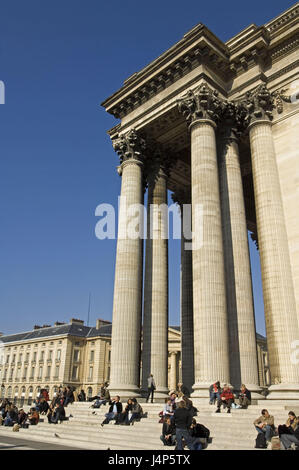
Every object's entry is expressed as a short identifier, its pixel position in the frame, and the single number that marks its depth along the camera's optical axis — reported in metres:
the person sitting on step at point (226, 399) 15.62
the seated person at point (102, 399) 20.62
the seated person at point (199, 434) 12.04
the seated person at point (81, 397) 27.75
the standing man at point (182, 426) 11.69
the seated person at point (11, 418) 19.89
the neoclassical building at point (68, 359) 81.56
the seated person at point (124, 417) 16.50
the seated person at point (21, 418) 19.39
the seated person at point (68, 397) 22.39
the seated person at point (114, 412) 16.89
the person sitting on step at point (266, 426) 12.23
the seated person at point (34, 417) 19.20
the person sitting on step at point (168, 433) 13.02
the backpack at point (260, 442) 11.78
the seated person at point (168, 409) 14.61
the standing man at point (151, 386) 21.23
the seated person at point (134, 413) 16.47
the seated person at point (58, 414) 18.69
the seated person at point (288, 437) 11.28
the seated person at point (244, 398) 16.48
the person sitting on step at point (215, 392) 16.44
